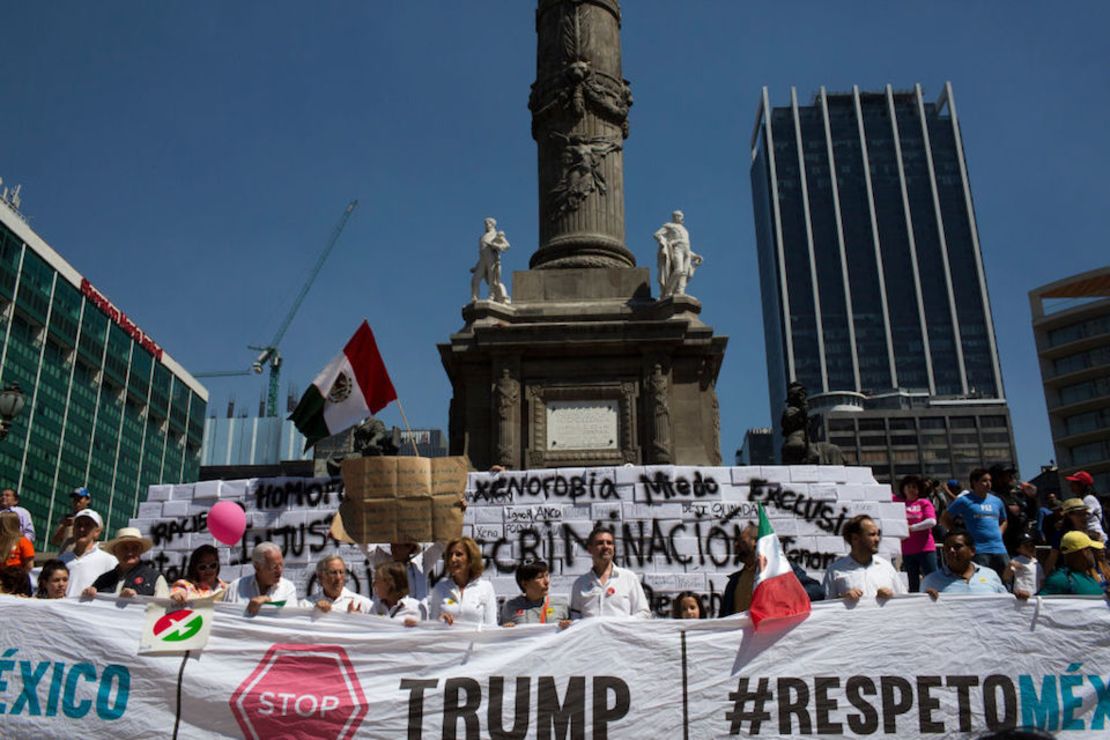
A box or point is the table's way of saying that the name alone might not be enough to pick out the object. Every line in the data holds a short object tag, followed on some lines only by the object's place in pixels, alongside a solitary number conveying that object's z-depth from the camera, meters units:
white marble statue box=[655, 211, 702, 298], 21.23
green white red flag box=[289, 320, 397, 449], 12.76
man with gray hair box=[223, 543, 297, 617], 8.07
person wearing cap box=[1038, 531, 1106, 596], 8.12
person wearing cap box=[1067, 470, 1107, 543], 11.99
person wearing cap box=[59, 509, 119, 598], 9.23
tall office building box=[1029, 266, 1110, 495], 80.50
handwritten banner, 12.32
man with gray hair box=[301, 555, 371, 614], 7.96
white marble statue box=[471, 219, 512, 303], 21.73
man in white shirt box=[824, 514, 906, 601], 8.12
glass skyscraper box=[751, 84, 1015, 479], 191.50
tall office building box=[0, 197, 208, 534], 88.44
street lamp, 16.31
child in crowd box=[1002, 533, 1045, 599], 10.15
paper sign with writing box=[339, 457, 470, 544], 9.91
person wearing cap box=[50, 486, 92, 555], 10.48
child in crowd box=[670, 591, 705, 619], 8.52
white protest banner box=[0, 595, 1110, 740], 6.97
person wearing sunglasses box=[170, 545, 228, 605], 7.97
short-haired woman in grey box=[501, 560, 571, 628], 8.11
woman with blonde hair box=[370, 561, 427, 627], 8.11
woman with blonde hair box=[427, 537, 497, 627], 8.25
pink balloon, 9.94
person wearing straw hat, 8.50
